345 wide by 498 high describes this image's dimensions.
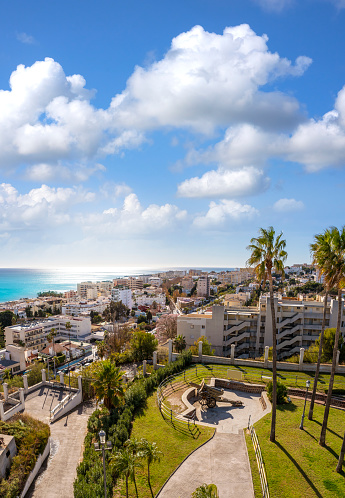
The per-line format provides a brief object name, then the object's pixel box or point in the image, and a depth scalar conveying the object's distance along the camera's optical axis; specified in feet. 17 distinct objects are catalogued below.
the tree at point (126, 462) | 38.24
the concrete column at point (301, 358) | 87.15
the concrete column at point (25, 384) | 90.99
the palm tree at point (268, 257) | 51.53
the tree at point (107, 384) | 68.44
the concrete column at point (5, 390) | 84.23
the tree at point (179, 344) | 108.37
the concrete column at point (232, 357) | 92.17
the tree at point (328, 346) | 92.85
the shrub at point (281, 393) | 66.85
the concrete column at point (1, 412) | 74.74
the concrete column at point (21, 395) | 81.05
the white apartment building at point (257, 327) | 142.61
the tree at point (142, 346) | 104.79
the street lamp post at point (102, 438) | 35.04
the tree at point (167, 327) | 195.42
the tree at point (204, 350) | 102.12
